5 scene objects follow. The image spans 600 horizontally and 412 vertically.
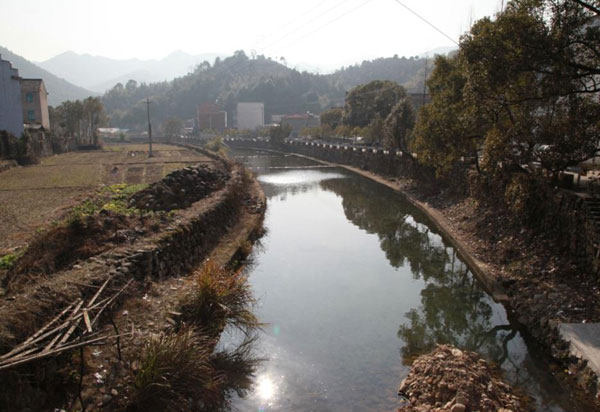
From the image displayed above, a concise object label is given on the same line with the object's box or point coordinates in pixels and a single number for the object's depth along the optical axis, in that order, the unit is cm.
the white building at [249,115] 12788
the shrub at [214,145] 6599
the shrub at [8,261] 1065
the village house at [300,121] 10969
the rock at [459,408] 733
